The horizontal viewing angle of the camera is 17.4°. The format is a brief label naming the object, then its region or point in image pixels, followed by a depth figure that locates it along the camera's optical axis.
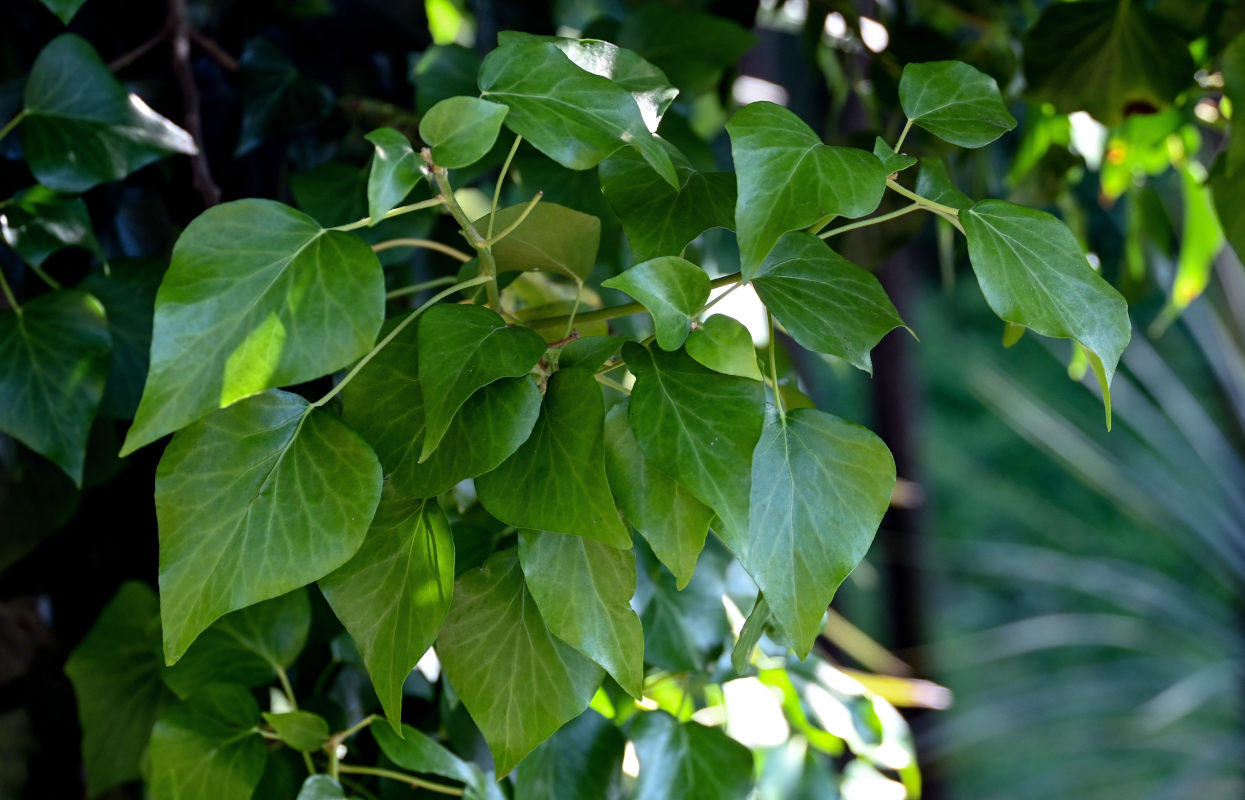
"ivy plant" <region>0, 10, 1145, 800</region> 1.27
